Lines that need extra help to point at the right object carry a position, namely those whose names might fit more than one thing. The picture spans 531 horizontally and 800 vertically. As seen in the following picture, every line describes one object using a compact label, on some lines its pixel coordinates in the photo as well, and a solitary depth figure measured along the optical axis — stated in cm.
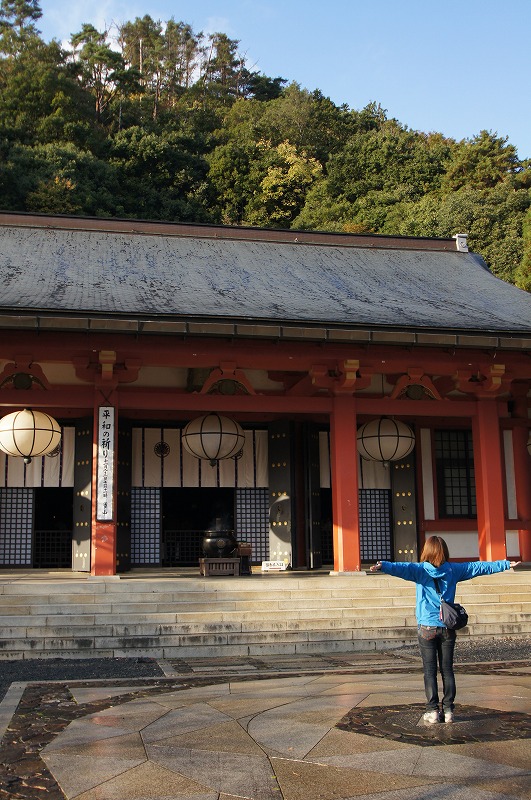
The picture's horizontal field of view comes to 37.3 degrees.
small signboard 1474
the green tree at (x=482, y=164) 4481
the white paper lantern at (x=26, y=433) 1205
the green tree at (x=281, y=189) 4669
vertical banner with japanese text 1163
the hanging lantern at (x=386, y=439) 1376
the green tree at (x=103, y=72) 5694
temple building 1191
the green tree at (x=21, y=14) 6383
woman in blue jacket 555
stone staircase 953
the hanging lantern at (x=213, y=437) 1294
